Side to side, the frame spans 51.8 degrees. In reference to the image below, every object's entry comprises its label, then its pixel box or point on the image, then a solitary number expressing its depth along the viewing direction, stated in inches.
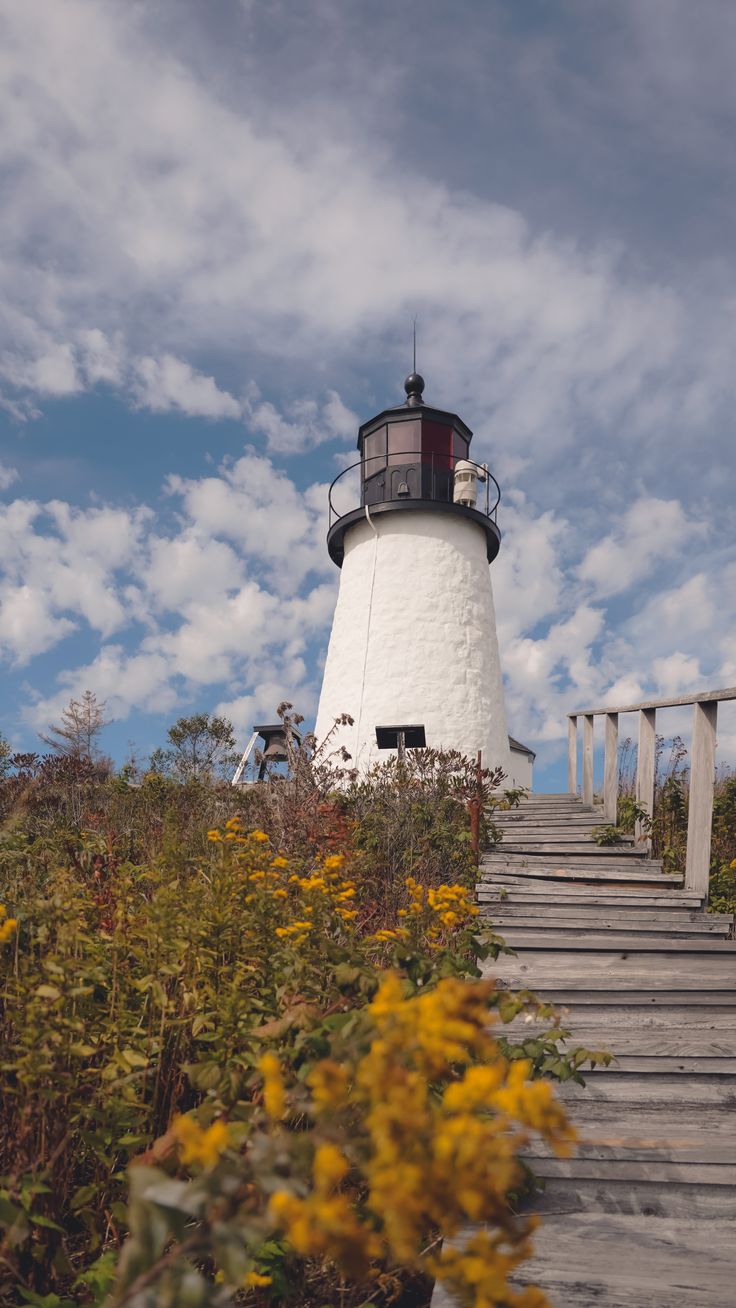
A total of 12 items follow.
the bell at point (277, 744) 579.8
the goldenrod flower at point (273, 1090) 38.6
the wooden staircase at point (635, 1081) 96.7
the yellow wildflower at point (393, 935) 123.0
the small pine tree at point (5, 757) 569.4
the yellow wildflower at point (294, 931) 101.3
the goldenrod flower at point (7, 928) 85.0
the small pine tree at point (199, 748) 813.9
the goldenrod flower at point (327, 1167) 32.7
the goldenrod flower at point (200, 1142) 36.4
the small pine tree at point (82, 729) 658.8
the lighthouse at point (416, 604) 586.6
